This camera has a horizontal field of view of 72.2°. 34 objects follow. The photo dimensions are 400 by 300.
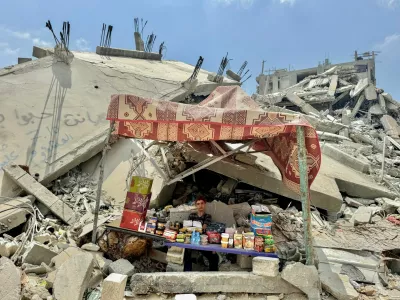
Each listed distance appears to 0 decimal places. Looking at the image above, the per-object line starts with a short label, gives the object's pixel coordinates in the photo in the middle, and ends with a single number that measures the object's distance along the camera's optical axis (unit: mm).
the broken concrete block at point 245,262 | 4047
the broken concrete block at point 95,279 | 3652
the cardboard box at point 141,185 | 4607
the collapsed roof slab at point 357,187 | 6637
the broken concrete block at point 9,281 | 3174
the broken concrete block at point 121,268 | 3832
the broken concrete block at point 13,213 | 4887
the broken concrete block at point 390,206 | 5896
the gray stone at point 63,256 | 3956
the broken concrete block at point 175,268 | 4082
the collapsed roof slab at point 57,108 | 6460
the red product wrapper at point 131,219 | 4477
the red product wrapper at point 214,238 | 4191
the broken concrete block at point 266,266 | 3652
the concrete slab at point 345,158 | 8289
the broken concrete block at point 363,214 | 5493
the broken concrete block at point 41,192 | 5570
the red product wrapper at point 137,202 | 4542
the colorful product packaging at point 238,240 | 4051
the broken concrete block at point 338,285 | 3539
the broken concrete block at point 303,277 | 3561
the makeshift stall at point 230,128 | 3746
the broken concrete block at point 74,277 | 3252
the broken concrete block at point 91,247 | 4426
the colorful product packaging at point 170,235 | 4207
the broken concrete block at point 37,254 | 3999
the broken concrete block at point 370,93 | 18281
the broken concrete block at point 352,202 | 6288
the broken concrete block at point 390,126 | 13305
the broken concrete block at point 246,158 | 5692
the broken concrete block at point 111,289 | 3160
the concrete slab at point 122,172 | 6043
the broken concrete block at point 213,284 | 3654
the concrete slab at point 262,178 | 5648
